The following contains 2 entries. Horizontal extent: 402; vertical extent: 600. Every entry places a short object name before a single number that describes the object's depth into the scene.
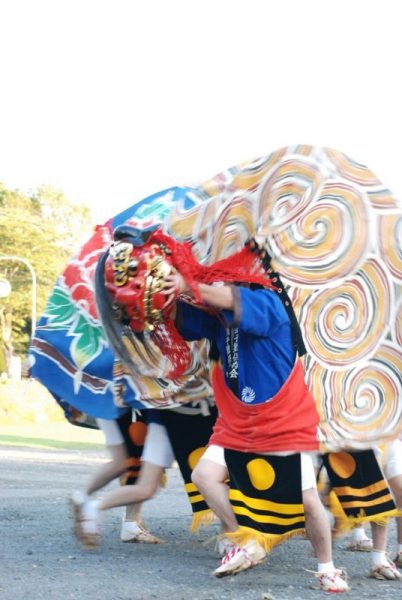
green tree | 90.42
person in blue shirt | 8.94
